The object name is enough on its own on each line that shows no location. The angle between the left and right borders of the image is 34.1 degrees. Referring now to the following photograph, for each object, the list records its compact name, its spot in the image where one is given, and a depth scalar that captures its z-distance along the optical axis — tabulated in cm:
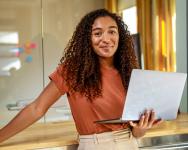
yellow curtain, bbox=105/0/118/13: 362
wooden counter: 122
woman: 115
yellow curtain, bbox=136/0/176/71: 282
